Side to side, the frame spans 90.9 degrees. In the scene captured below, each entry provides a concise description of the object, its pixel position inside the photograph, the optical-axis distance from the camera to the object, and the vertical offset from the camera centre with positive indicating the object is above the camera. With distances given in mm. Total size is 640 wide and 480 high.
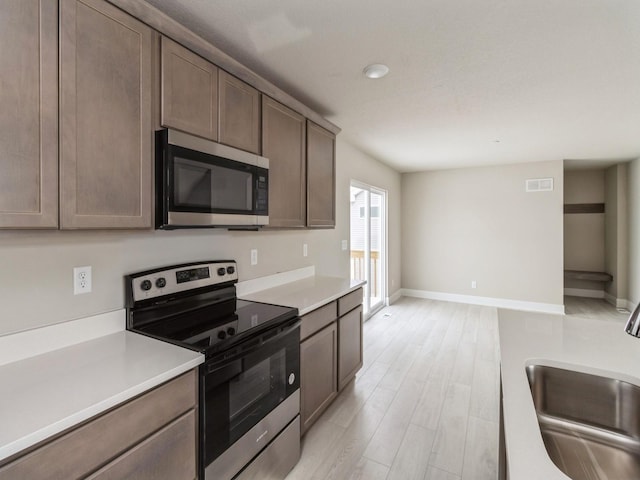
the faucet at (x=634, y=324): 1004 -276
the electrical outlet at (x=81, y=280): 1420 -183
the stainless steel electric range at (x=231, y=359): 1344 -576
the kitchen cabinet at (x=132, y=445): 858 -641
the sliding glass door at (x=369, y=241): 4582 -28
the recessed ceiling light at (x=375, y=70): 2077 +1142
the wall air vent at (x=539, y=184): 5020 +878
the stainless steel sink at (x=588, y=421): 1021 -666
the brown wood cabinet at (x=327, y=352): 2049 -842
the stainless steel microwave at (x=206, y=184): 1458 +296
